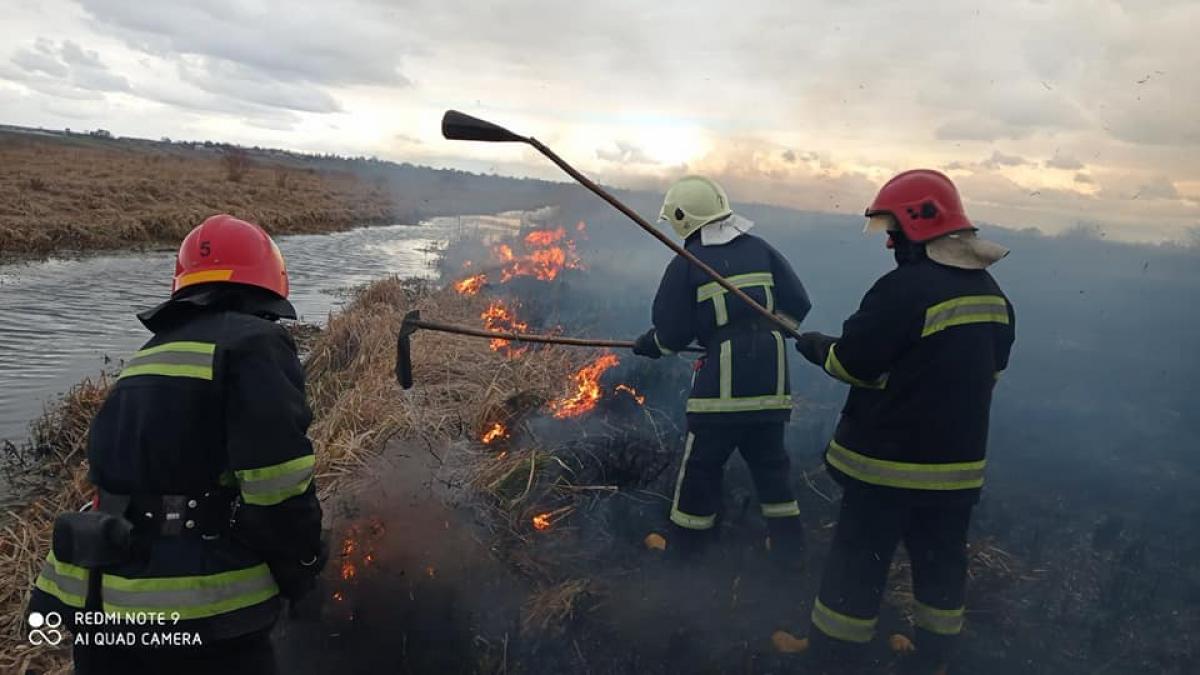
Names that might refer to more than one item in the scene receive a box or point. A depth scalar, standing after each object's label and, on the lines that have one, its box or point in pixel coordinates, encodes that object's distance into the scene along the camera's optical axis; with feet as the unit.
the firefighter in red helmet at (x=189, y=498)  6.66
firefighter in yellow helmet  13.41
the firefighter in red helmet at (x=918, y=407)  9.74
